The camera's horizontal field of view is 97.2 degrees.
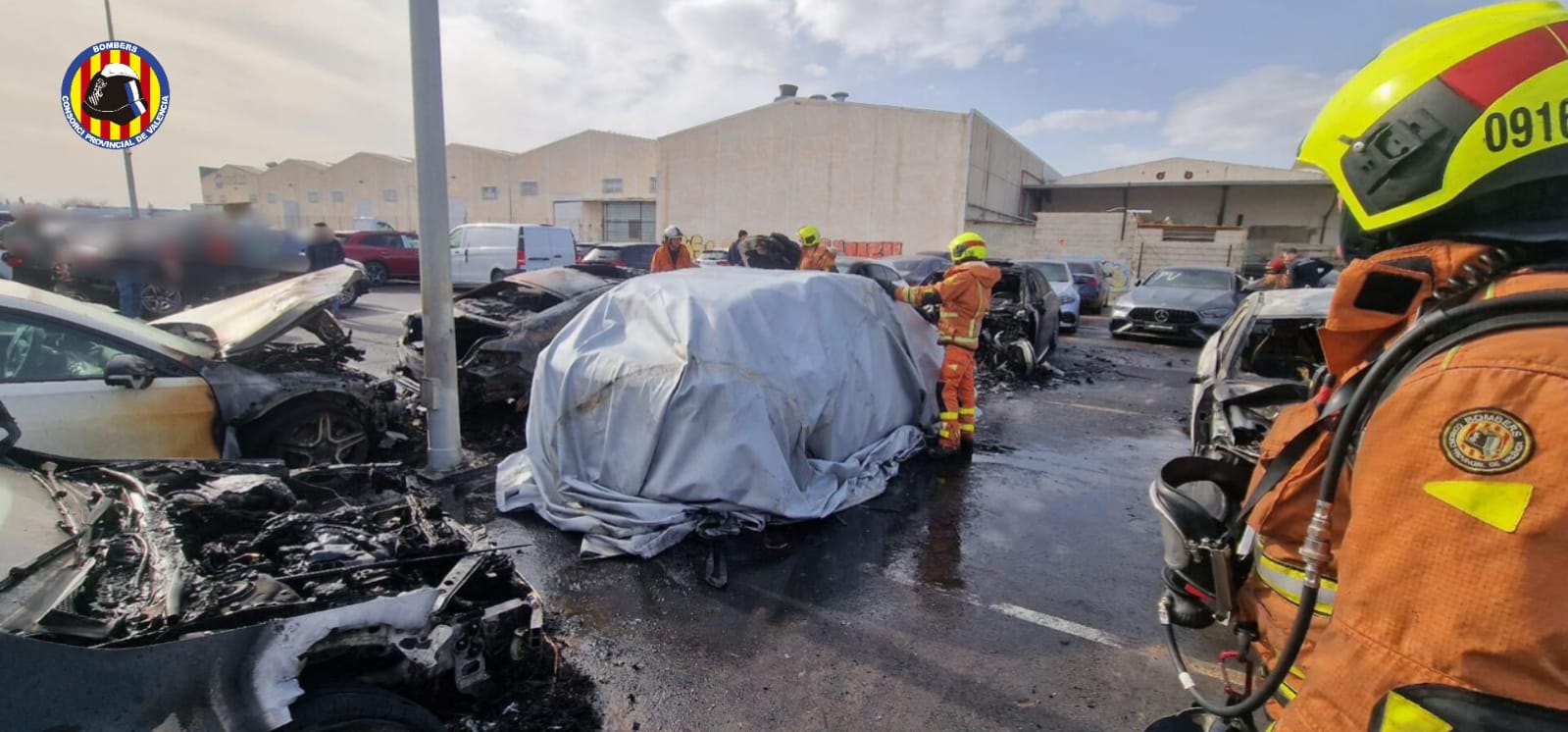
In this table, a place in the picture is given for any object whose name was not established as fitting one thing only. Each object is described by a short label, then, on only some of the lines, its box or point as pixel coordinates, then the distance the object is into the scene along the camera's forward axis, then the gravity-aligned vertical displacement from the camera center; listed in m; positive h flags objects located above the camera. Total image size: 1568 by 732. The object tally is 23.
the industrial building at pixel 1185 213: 23.70 +2.60
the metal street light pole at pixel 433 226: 4.68 +0.07
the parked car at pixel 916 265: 15.04 -0.22
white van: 17.42 -0.33
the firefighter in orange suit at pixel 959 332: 5.79 -0.63
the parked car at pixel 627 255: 17.92 -0.31
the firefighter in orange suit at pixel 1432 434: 0.73 -0.19
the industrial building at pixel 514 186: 33.78 +2.58
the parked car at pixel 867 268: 10.46 -0.23
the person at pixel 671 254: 9.62 -0.12
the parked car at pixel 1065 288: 14.88 -0.58
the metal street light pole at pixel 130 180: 8.89 +0.59
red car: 18.67 -0.51
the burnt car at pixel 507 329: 5.79 -0.80
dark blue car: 18.11 -0.57
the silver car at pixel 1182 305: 12.17 -0.69
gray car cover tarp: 4.05 -1.03
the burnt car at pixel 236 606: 1.54 -1.01
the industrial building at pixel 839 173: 25.34 +3.13
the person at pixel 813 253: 9.77 -0.03
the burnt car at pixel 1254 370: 4.34 -0.76
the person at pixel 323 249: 7.95 -0.23
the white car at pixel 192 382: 3.53 -0.92
